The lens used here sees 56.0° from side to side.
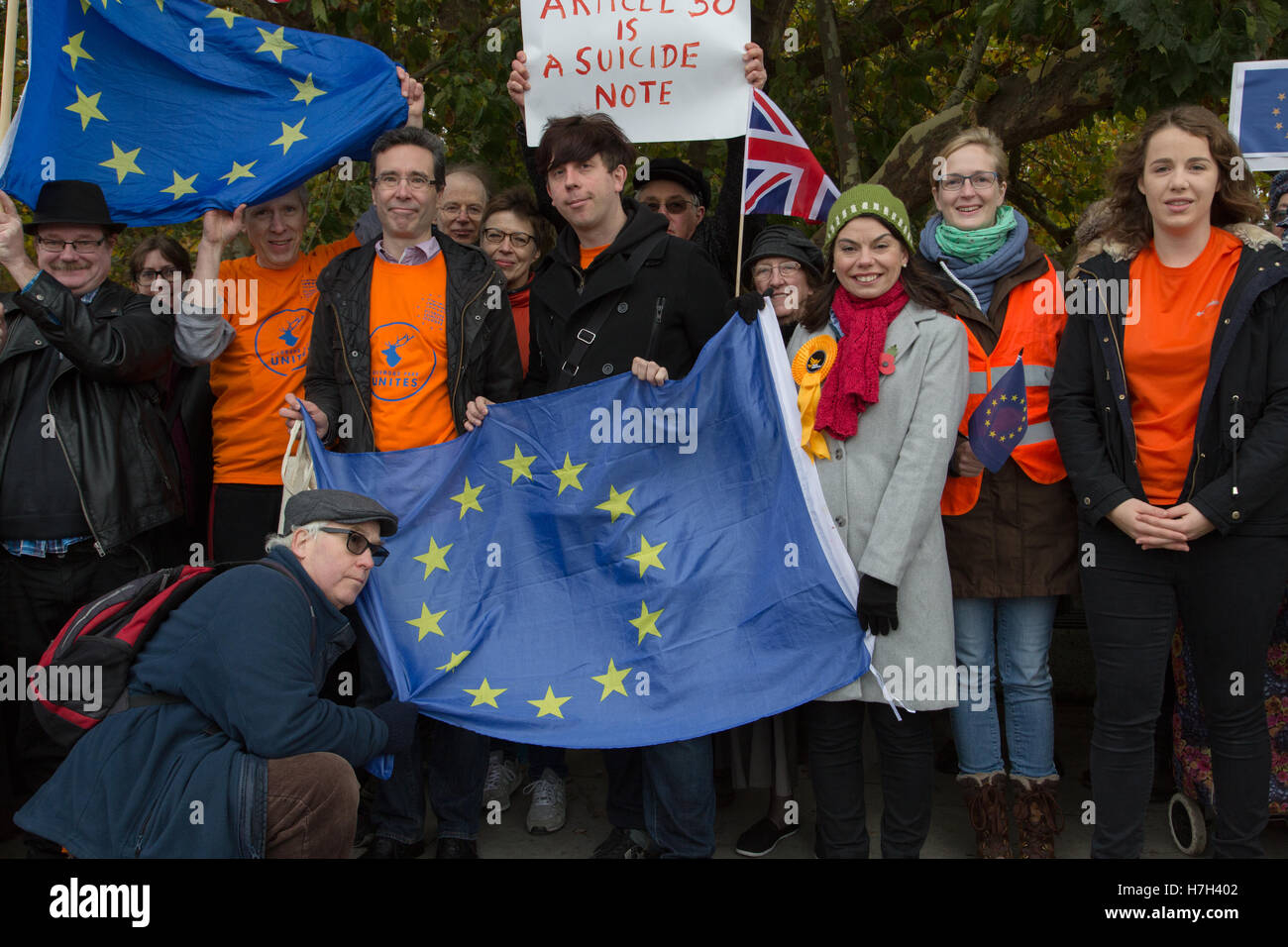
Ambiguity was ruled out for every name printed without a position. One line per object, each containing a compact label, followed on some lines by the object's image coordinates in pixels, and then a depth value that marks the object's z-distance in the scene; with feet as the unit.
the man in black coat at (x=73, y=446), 14.21
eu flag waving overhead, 15.30
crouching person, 10.62
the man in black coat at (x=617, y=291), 14.16
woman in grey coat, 12.66
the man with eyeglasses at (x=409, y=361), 14.46
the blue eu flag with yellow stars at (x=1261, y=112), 15.02
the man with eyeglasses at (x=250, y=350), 14.98
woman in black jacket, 12.03
